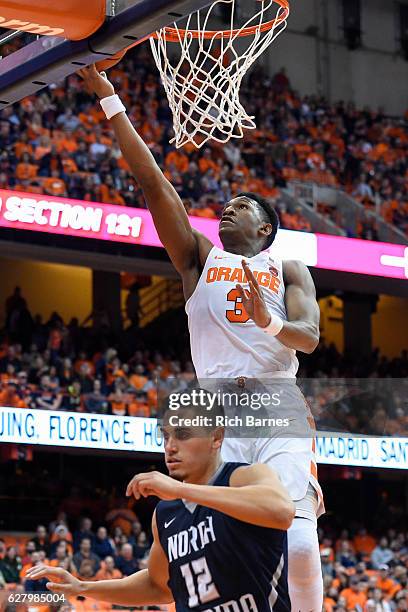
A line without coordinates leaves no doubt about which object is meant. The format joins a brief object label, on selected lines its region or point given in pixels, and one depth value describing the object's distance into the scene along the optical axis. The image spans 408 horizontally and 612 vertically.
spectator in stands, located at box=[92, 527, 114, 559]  14.09
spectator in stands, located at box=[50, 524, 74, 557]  13.37
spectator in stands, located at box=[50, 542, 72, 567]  12.96
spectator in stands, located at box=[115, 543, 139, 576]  13.94
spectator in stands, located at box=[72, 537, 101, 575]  13.27
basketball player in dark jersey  3.43
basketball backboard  4.36
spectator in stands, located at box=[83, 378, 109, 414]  15.43
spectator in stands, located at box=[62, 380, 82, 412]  15.30
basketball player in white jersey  4.53
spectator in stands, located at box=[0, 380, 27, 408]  14.54
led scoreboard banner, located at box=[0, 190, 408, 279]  15.48
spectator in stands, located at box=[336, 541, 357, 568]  16.26
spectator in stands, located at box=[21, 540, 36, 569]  13.07
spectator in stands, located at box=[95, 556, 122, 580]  13.09
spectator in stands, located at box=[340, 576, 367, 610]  14.70
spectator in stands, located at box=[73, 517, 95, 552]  14.28
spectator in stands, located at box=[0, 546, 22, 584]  12.51
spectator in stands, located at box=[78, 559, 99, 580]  12.97
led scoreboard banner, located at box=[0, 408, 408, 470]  14.53
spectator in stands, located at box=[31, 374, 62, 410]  14.93
